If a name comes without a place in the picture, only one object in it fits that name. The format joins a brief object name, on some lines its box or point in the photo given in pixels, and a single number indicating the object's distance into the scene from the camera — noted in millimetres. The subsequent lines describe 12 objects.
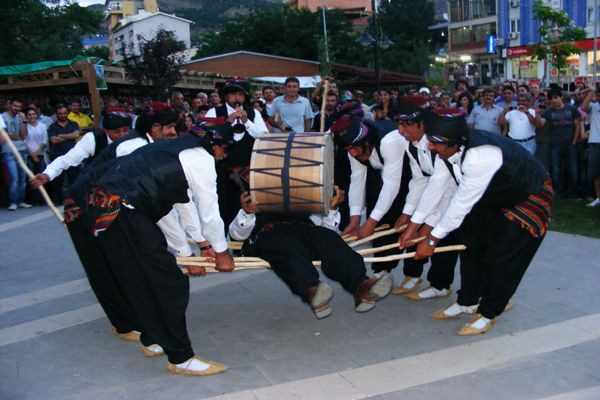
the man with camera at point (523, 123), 10383
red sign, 50644
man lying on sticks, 4488
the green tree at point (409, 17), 67875
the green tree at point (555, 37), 27266
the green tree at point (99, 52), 63031
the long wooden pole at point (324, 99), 6415
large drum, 4711
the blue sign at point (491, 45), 52531
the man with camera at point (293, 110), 9555
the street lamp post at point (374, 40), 16672
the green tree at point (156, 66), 15992
